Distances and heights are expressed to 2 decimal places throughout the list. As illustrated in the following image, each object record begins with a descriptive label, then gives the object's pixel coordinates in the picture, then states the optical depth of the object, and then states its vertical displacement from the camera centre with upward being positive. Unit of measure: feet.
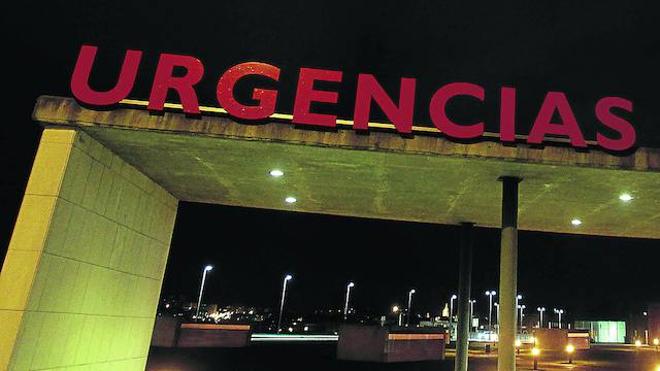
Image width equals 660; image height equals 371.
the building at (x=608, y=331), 290.97 +11.21
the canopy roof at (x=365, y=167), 42.11 +14.09
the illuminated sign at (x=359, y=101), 41.96 +17.80
